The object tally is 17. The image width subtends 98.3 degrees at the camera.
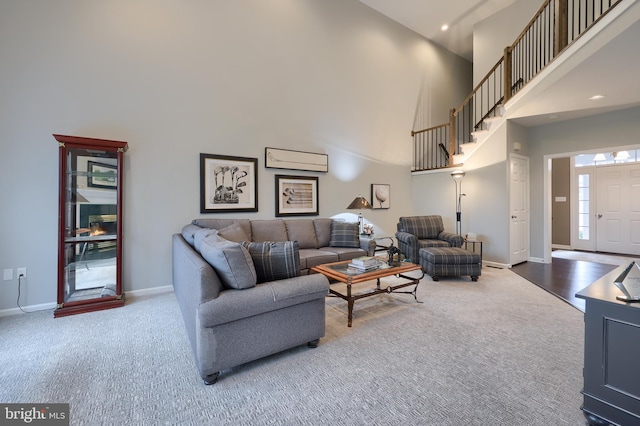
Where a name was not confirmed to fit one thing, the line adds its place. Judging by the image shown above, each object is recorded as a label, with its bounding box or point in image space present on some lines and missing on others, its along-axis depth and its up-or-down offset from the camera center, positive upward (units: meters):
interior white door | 5.15 +0.09
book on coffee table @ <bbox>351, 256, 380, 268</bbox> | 2.99 -0.54
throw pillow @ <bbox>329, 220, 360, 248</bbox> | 4.47 -0.37
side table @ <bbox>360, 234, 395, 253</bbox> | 6.04 -0.65
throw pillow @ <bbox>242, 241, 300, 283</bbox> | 2.13 -0.37
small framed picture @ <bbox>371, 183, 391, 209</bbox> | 5.88 +0.36
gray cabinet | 1.33 -0.74
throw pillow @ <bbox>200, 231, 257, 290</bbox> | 1.88 -0.36
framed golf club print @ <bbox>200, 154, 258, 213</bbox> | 3.97 +0.43
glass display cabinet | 2.93 -0.15
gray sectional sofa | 1.76 -0.62
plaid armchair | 4.81 -0.43
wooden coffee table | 2.66 -0.64
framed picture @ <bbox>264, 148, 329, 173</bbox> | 4.53 +0.91
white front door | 5.91 +0.08
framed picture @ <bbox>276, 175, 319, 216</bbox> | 4.70 +0.30
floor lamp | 5.73 +0.20
